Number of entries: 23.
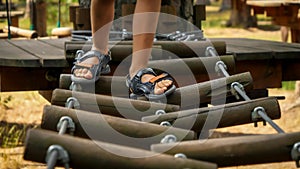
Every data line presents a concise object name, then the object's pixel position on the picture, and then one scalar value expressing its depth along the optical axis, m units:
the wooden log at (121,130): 3.75
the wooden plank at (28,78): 6.17
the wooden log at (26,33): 10.48
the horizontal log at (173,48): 5.86
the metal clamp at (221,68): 5.42
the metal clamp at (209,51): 6.10
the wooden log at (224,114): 4.21
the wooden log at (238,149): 3.41
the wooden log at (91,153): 3.18
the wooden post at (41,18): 13.70
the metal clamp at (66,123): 3.80
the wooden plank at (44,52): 6.00
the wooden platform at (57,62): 6.03
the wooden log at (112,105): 4.41
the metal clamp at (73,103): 4.36
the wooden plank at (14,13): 12.97
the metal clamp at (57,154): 3.14
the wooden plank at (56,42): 7.27
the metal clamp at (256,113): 4.19
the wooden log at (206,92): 4.86
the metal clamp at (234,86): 4.82
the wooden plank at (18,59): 5.98
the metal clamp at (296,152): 3.42
